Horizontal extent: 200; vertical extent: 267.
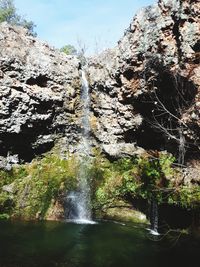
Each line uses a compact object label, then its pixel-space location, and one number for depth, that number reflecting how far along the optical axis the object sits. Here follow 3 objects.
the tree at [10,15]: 29.55
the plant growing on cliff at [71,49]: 33.71
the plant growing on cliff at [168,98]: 10.91
